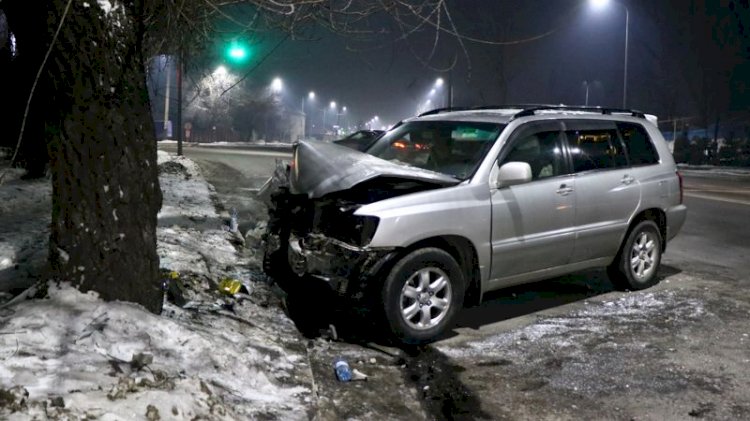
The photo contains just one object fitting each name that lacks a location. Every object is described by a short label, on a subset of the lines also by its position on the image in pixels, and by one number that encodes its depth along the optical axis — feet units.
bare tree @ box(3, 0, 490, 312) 13.52
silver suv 16.92
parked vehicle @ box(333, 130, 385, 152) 70.81
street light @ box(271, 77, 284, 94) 200.59
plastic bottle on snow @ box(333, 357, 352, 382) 15.06
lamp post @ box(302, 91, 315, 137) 309.83
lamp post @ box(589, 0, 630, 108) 75.10
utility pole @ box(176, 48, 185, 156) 62.31
